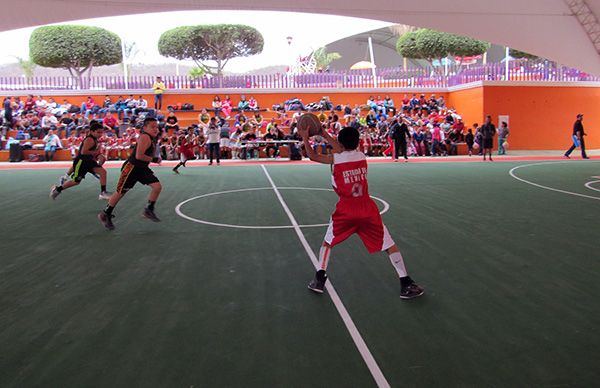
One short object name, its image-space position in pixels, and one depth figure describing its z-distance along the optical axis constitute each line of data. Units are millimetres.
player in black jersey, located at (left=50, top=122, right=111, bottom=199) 9242
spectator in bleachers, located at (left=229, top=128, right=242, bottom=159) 22859
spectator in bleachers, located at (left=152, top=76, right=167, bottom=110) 27109
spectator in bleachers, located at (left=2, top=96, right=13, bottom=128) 23547
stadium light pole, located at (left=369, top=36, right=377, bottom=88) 29875
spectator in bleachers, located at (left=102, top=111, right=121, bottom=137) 23219
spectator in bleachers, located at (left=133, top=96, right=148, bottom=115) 25719
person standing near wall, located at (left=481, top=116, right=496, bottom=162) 19828
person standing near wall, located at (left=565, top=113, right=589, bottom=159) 18422
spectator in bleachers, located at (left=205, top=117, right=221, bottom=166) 19281
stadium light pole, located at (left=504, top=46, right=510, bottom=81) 28344
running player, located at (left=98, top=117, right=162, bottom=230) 7527
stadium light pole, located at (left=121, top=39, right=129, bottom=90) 28359
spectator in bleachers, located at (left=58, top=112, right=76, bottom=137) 23922
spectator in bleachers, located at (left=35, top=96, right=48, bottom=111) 25211
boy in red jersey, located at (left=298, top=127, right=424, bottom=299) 4434
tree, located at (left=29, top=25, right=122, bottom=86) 40688
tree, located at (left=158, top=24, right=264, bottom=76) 47906
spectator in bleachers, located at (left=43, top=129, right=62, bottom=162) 22359
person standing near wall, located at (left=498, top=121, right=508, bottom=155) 24031
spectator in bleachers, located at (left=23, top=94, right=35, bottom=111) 25016
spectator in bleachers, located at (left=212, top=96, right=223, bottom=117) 26688
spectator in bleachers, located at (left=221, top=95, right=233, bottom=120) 26447
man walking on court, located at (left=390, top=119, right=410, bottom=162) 19938
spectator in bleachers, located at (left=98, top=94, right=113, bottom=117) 25672
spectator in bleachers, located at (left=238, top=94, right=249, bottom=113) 26773
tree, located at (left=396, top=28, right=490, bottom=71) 44875
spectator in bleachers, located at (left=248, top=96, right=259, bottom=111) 26983
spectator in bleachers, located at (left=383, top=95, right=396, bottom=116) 27294
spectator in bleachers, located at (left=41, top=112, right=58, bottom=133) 23969
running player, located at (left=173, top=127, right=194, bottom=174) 16672
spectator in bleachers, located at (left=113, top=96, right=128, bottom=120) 25772
